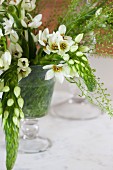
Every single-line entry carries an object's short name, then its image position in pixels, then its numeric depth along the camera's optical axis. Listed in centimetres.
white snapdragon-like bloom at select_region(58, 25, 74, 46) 71
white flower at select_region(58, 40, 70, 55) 70
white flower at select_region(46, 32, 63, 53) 70
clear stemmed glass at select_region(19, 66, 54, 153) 78
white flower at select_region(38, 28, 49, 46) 71
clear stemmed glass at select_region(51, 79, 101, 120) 100
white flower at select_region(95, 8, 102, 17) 76
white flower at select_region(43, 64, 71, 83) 71
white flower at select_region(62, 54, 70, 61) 70
